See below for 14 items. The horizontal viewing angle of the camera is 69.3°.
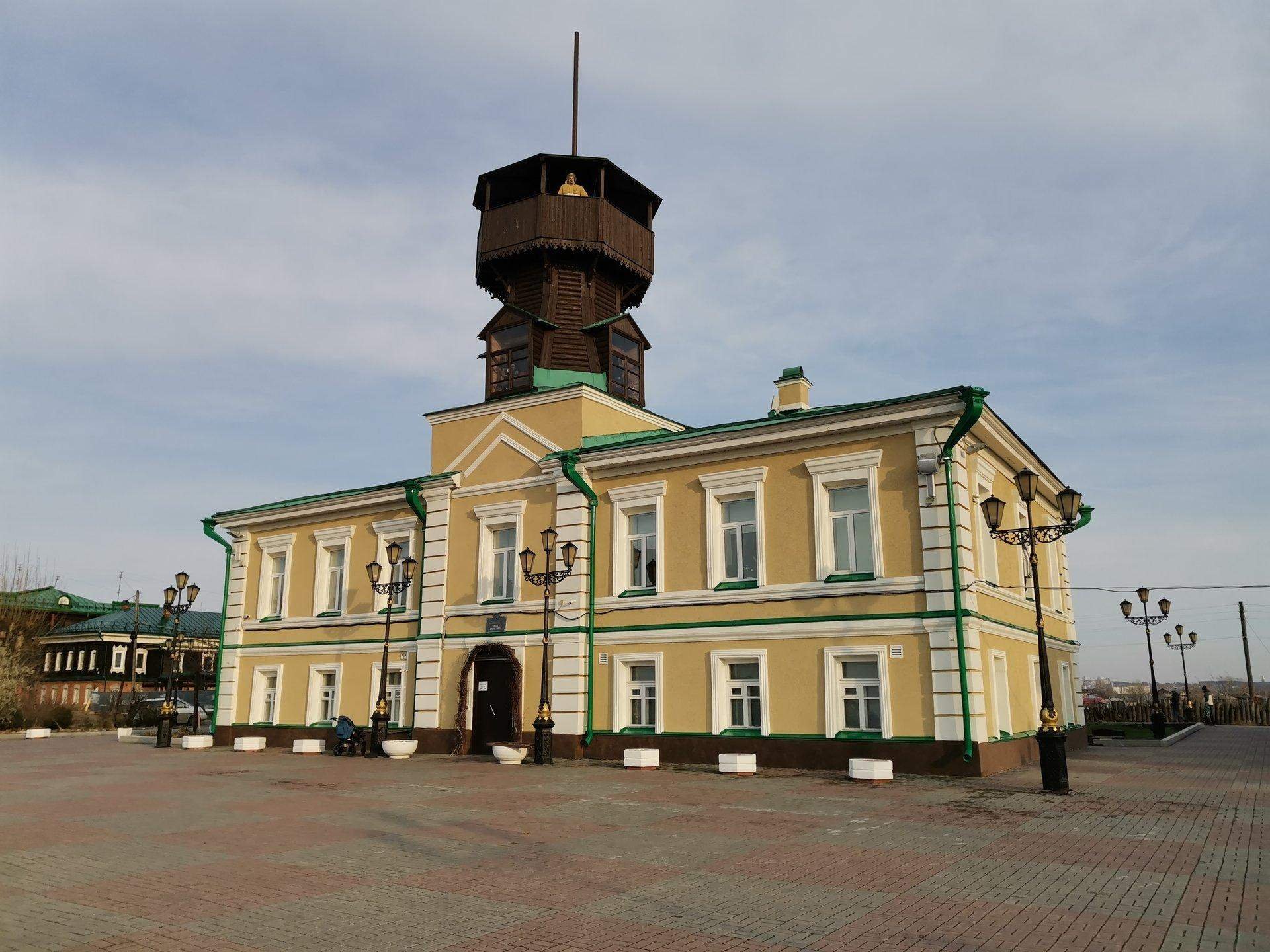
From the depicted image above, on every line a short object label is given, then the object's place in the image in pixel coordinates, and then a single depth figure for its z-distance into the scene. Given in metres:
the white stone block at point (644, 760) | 19.75
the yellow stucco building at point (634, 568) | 18.66
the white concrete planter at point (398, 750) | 23.69
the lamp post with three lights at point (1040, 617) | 14.70
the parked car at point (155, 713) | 41.75
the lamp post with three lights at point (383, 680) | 24.44
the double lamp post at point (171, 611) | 29.08
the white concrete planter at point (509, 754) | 21.17
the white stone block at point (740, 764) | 18.30
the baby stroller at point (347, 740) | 24.86
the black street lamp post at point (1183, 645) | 40.91
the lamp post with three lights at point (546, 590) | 21.25
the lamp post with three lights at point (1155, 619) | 30.66
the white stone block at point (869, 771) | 16.75
